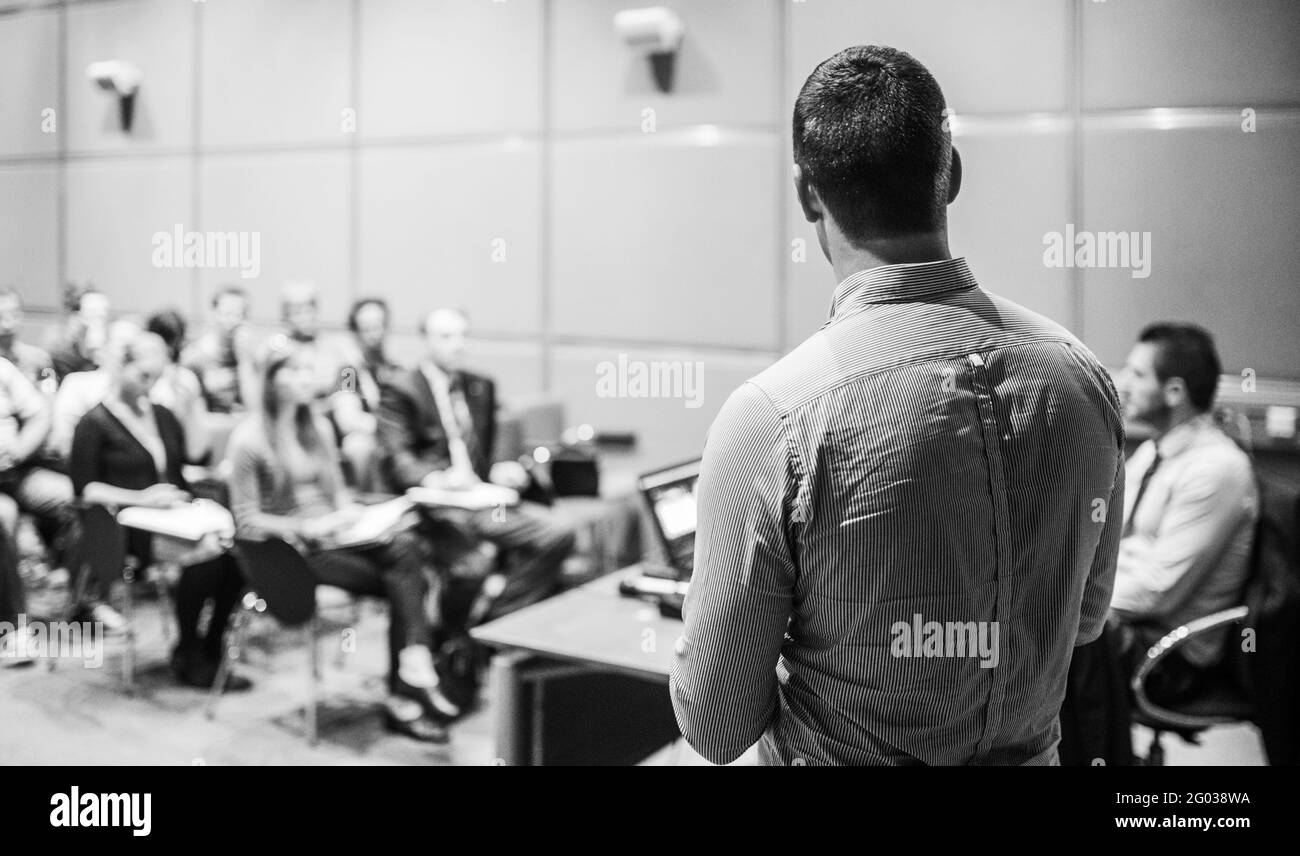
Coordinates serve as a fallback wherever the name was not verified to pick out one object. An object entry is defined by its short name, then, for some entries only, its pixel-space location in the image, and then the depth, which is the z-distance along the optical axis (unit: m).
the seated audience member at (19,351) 3.67
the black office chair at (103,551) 3.78
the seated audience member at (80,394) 4.11
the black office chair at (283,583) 3.66
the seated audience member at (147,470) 4.05
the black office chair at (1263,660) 2.78
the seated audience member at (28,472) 3.74
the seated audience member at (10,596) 3.80
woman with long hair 3.90
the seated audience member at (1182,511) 2.94
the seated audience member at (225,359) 5.31
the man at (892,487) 1.22
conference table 2.58
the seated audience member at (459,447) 4.59
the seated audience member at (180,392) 4.71
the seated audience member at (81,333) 4.43
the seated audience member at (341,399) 5.13
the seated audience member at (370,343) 5.33
